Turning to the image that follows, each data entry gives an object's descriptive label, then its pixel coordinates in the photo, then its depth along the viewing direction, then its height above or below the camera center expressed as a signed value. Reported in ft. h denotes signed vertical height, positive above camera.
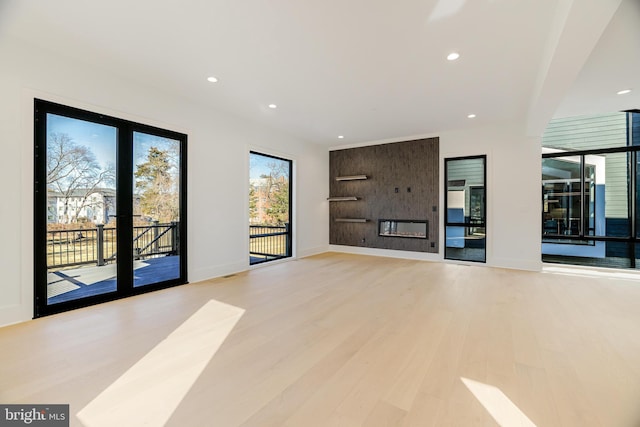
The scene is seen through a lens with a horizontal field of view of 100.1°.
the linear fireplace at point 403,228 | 20.02 -1.17
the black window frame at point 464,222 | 18.12 +0.53
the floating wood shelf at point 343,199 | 22.77 +1.21
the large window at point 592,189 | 16.30 +1.59
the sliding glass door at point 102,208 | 9.52 +0.15
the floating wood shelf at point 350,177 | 22.33 +3.01
